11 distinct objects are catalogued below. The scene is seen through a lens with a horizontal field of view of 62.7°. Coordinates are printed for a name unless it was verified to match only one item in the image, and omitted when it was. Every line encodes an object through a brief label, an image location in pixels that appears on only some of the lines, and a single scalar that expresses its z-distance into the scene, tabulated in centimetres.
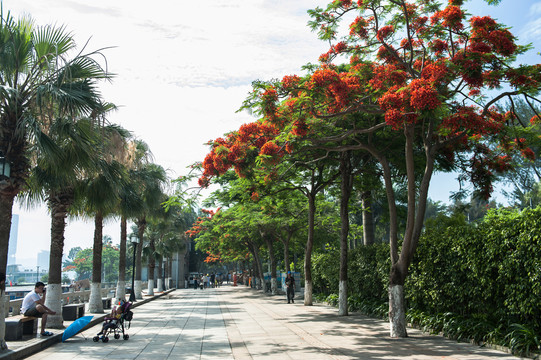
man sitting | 1180
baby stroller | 1197
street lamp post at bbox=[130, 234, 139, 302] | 2689
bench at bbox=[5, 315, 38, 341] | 1095
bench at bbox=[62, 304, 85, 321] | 1532
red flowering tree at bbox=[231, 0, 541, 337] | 1045
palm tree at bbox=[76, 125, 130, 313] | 1574
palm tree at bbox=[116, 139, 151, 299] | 2178
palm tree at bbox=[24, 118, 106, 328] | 1159
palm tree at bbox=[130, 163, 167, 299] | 2544
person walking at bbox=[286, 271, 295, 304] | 2536
